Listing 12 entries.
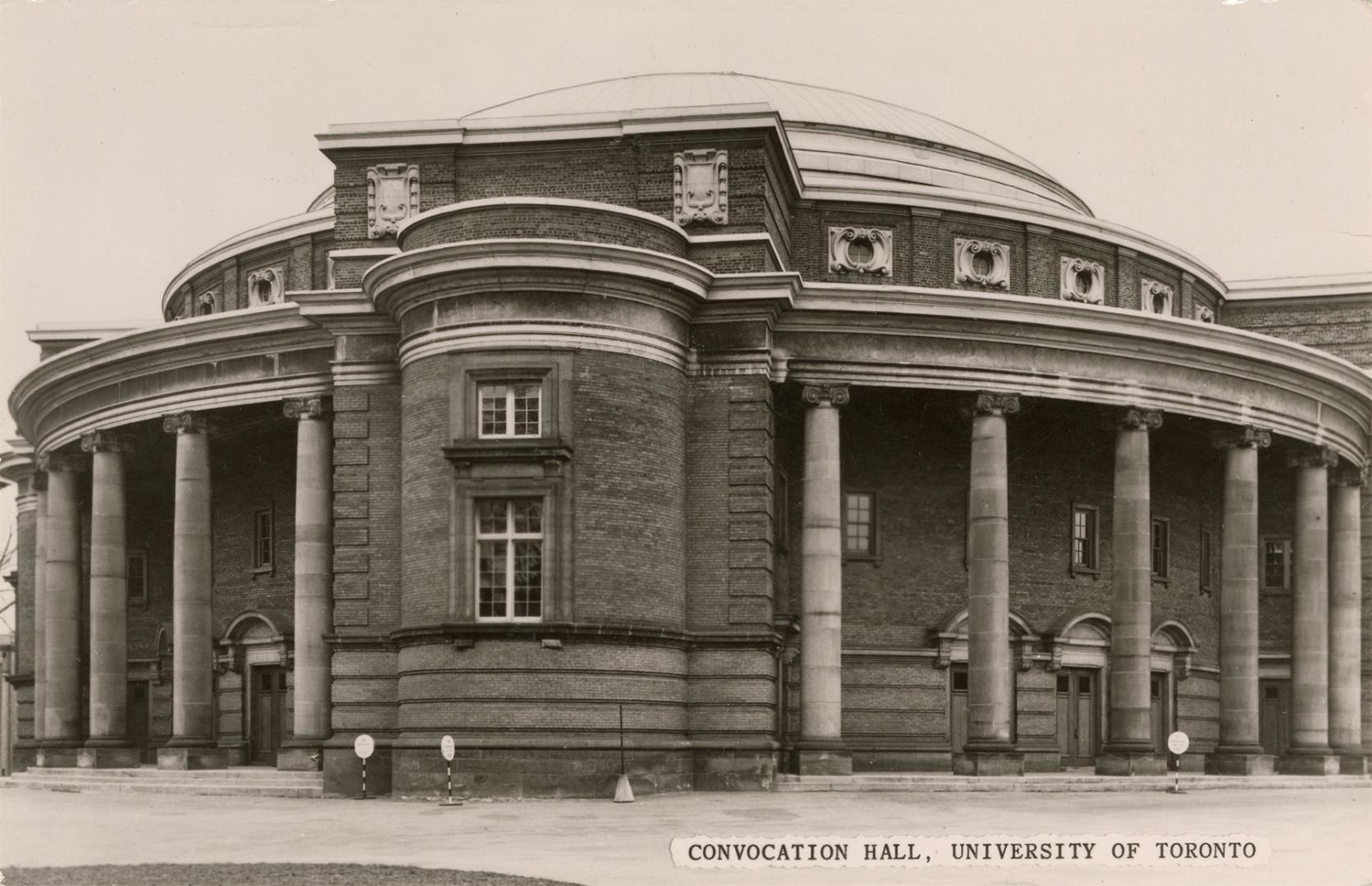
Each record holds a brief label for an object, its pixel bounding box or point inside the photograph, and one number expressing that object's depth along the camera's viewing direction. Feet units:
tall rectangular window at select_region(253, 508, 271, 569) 153.48
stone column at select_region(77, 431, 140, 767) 147.23
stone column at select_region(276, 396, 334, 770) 129.80
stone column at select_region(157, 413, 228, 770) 139.13
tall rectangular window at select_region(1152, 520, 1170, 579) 152.76
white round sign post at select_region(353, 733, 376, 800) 112.27
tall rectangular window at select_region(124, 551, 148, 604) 169.99
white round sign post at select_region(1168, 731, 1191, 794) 115.14
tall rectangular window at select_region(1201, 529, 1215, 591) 159.22
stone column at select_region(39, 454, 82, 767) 156.66
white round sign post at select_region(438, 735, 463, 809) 106.36
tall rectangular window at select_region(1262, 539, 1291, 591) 165.89
